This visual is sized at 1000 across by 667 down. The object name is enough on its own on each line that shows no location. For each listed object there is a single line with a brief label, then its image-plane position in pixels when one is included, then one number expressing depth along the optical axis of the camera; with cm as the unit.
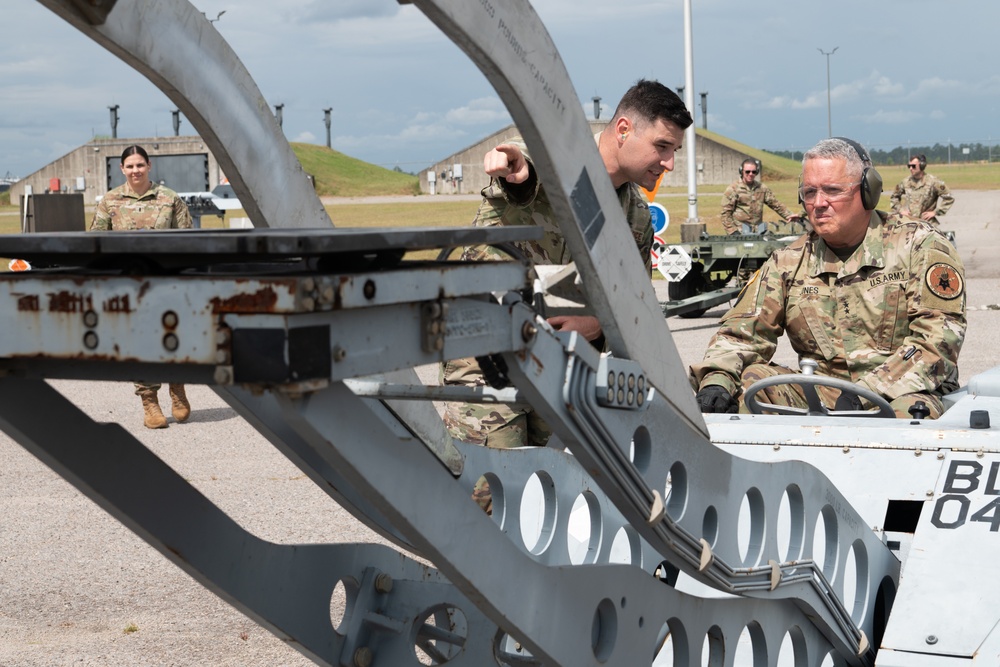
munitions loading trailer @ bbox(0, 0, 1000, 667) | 184
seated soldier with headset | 471
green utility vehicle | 1585
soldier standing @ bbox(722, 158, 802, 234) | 2073
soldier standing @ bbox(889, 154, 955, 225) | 2530
